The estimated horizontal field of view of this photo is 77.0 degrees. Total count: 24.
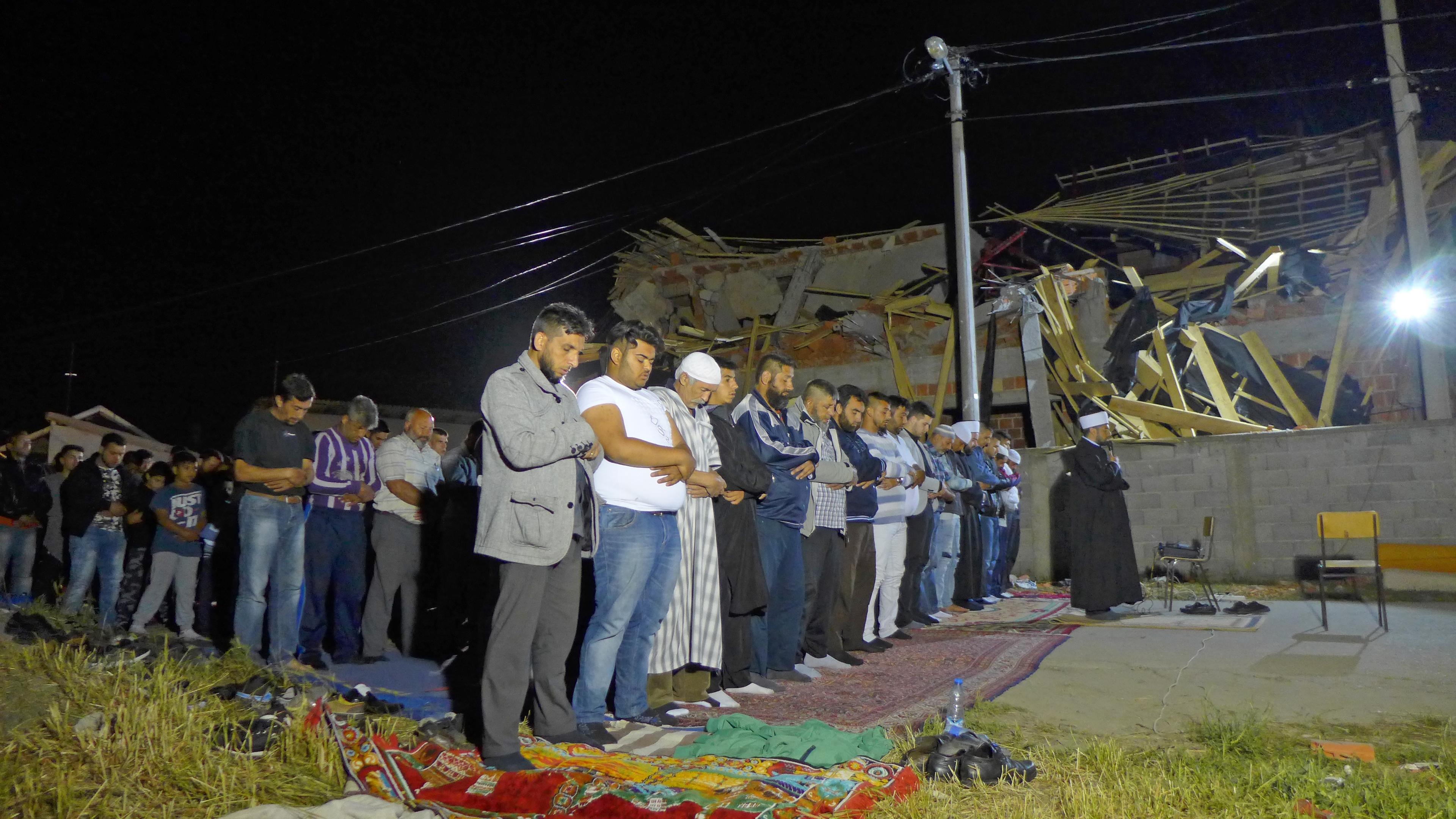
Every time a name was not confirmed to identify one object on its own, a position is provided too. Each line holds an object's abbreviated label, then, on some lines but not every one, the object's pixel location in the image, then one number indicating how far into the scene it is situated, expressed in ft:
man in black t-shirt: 17.75
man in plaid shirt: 20.31
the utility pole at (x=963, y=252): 38.99
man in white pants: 23.58
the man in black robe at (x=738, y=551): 17.26
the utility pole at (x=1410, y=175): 36.47
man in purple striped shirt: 19.52
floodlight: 37.76
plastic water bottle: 12.23
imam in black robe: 29.14
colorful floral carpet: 9.70
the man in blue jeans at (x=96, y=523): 24.94
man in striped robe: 15.89
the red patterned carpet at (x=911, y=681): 15.44
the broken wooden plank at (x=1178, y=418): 39.47
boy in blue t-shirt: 23.54
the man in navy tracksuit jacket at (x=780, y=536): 18.67
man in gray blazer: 11.78
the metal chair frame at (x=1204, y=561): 29.25
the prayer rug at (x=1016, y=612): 28.12
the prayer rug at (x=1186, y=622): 25.39
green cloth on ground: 11.79
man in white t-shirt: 13.91
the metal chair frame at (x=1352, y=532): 24.48
